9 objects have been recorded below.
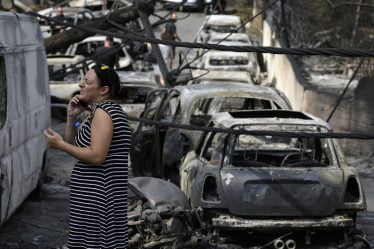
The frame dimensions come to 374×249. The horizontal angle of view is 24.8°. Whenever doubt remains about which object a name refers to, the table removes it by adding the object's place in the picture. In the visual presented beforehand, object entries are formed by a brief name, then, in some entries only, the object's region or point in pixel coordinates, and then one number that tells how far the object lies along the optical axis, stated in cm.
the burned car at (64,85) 1962
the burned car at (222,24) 3384
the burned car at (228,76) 2166
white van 826
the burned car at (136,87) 1727
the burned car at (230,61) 2472
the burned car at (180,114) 1005
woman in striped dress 489
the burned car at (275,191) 773
